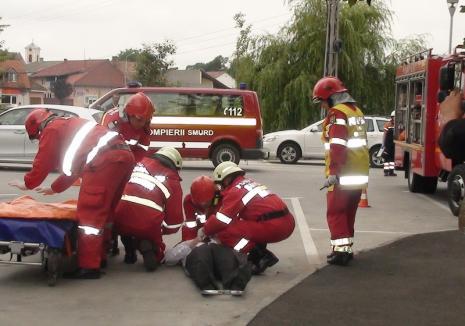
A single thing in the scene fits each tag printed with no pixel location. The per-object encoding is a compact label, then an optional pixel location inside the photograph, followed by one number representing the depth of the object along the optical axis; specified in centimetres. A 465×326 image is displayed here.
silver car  1847
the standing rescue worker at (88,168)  692
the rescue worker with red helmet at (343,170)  779
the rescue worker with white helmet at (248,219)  712
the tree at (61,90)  10426
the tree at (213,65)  14708
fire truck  1187
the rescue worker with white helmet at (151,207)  741
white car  2606
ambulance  2155
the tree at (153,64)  6638
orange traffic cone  1368
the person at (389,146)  2053
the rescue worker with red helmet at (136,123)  778
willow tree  3472
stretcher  665
